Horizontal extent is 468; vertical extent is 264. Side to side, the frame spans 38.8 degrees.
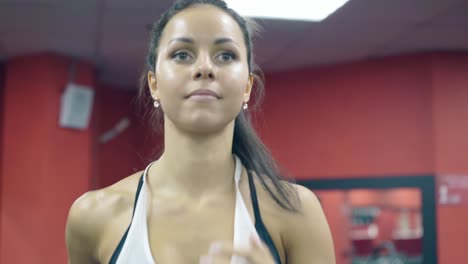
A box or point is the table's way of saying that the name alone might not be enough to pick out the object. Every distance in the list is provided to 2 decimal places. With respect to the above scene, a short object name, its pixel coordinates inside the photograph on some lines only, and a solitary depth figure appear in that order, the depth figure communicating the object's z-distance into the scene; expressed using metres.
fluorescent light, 3.22
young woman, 1.04
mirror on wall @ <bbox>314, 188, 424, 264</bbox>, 4.23
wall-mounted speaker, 4.29
